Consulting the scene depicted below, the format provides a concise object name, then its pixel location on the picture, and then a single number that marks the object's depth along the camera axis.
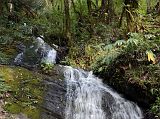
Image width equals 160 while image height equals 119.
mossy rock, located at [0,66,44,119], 7.38
